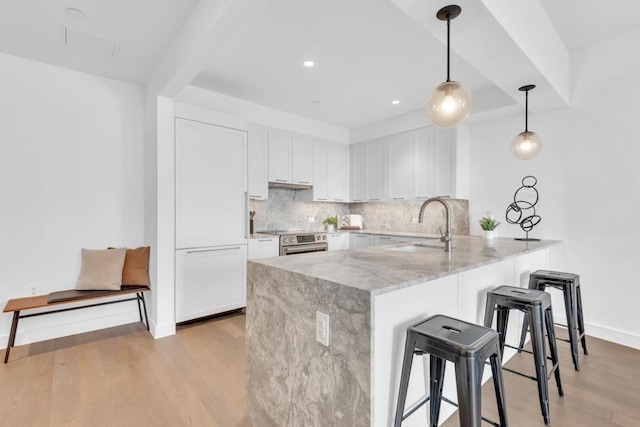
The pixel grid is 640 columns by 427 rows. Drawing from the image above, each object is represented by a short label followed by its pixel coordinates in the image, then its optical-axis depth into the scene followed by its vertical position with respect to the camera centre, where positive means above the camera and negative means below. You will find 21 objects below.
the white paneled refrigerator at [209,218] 3.20 -0.09
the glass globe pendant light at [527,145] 2.81 +0.62
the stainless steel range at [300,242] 4.05 -0.44
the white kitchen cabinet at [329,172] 4.86 +0.65
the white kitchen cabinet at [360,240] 4.71 -0.47
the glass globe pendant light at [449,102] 1.85 +0.67
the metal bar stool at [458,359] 1.17 -0.61
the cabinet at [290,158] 4.29 +0.77
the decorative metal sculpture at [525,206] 3.41 +0.06
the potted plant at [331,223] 5.15 -0.22
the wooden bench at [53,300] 2.56 -0.82
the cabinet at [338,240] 4.70 -0.48
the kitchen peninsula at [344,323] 1.24 -0.55
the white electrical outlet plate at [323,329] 1.35 -0.53
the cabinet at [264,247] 3.76 -0.47
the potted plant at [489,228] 3.31 -0.19
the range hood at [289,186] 4.45 +0.38
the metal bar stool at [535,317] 1.75 -0.67
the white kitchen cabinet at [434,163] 4.01 +0.67
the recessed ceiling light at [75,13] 2.16 +1.43
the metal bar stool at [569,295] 2.32 -0.68
